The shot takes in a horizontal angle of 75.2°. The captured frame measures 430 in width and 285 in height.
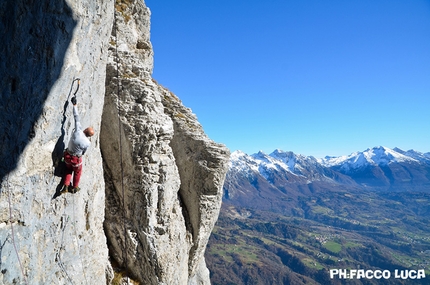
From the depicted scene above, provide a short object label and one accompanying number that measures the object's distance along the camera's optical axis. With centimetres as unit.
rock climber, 808
